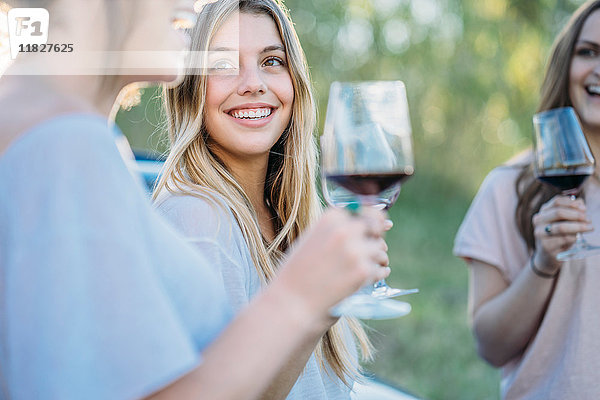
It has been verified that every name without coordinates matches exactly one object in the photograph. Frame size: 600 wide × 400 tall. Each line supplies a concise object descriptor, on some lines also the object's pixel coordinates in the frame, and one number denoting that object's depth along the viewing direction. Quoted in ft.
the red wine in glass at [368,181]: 3.87
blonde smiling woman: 5.54
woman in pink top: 7.30
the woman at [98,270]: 3.04
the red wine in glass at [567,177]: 6.82
